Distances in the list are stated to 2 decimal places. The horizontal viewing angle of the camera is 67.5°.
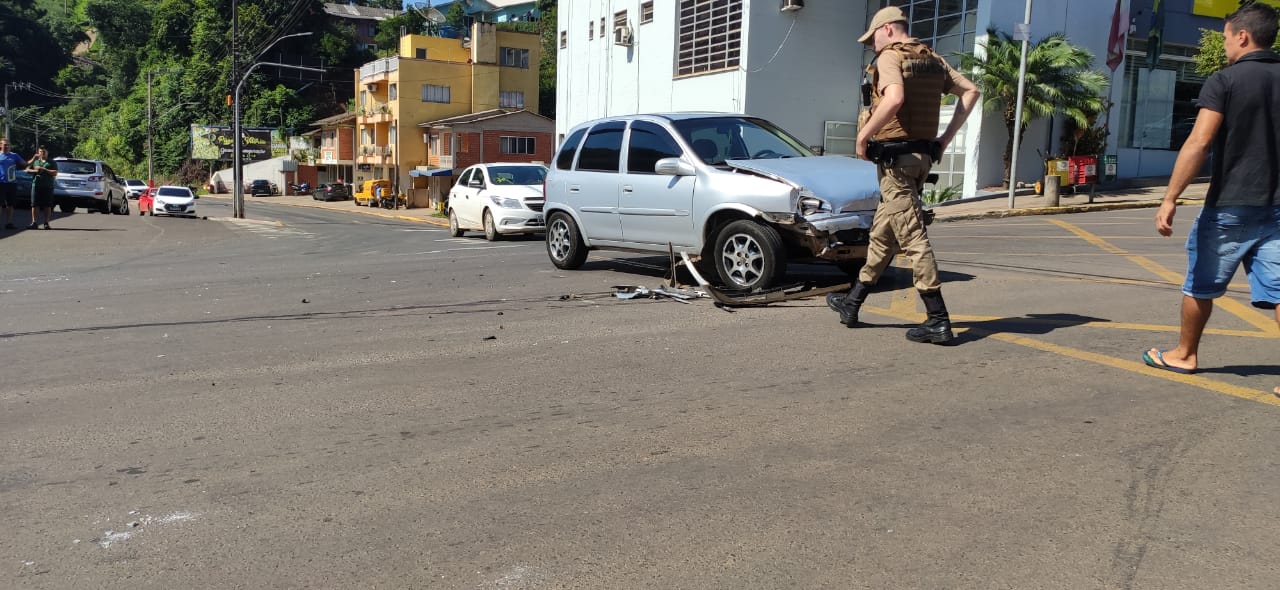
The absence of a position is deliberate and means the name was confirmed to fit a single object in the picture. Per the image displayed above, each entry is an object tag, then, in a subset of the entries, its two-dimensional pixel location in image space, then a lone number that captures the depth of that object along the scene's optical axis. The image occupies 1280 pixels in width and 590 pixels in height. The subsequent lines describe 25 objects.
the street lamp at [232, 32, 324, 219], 36.28
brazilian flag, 30.23
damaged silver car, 8.05
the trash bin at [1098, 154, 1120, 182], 27.05
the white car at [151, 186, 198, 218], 32.31
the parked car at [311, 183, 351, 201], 74.31
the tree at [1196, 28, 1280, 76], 26.19
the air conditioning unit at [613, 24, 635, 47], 39.72
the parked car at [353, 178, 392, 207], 65.50
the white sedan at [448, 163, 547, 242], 17.47
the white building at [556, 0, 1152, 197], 28.14
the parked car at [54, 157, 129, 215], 26.96
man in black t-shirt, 4.71
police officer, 6.16
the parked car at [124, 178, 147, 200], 58.38
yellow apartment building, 67.56
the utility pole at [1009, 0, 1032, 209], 21.72
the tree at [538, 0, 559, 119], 79.06
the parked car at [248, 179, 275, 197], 84.56
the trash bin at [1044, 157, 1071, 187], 23.75
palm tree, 25.98
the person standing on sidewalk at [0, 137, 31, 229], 17.75
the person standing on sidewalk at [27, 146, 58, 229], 19.17
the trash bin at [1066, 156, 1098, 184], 23.75
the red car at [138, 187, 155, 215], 34.58
